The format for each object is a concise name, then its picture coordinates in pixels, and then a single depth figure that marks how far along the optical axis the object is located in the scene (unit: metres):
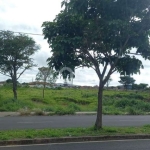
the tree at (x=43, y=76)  44.23
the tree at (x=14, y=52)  30.95
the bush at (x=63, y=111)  24.90
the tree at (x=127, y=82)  71.71
